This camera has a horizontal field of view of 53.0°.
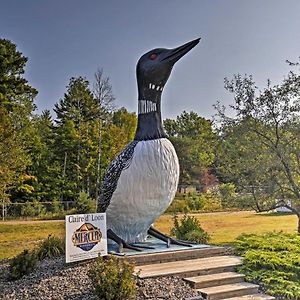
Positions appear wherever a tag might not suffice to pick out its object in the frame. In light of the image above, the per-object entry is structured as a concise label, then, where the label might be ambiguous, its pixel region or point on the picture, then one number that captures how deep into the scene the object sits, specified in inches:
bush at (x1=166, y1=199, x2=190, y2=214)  770.2
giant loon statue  219.8
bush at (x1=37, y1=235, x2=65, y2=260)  259.5
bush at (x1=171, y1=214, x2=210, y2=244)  299.2
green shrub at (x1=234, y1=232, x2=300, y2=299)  184.0
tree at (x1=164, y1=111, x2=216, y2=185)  1062.0
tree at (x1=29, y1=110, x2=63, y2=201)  849.5
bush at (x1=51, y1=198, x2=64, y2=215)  735.8
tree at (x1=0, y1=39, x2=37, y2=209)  521.5
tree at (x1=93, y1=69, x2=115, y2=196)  683.3
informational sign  191.4
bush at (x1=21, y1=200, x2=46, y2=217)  734.7
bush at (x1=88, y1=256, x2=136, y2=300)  154.4
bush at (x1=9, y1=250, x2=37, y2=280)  200.4
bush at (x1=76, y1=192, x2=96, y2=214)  496.0
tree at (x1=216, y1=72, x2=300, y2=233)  351.7
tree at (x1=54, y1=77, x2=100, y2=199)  866.3
